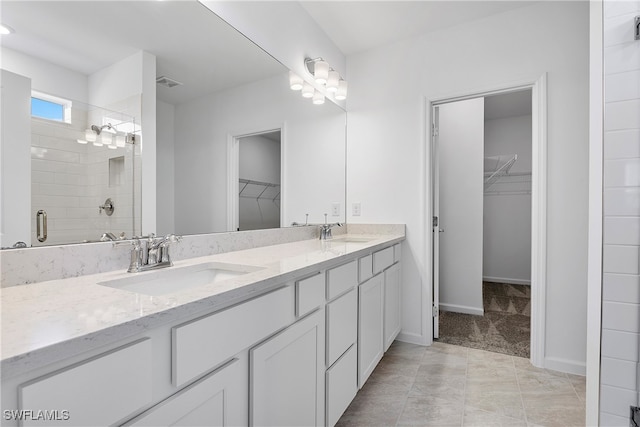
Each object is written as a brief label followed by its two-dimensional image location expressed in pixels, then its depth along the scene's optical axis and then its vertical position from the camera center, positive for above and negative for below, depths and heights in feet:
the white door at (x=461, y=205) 10.04 +0.28
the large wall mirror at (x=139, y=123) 2.79 +1.13
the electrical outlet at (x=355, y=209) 8.78 +0.11
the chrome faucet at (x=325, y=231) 7.48 -0.45
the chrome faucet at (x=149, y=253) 3.43 -0.48
